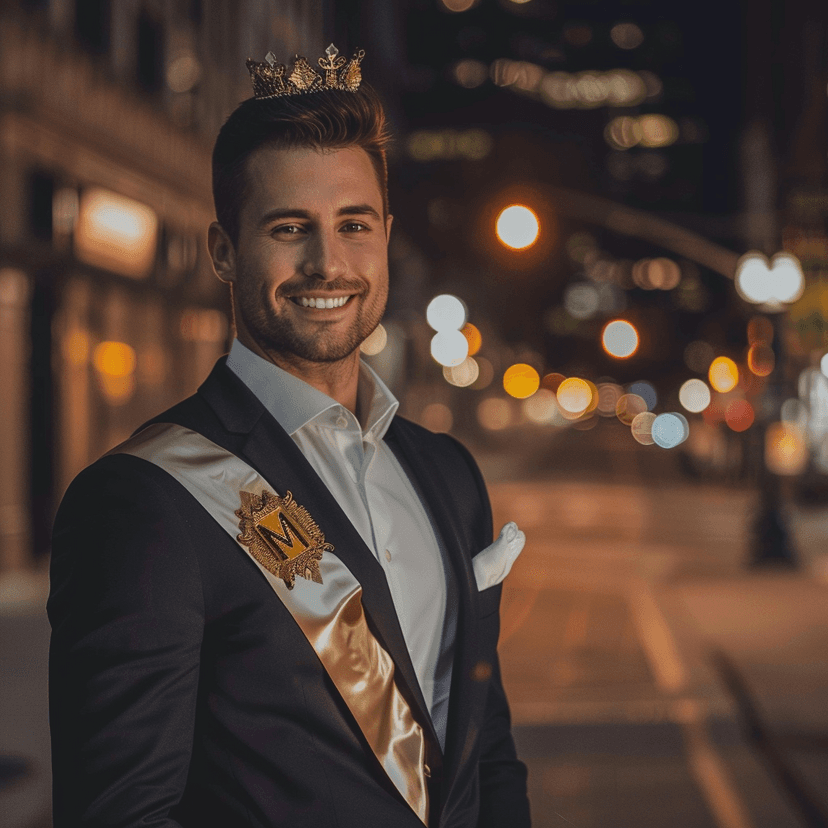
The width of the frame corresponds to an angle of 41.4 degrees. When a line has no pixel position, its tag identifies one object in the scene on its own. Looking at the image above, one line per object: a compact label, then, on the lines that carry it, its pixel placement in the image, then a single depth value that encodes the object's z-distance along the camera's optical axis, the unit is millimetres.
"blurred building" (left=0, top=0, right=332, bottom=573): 13055
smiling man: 1636
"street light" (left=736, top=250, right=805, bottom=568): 14953
